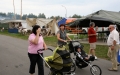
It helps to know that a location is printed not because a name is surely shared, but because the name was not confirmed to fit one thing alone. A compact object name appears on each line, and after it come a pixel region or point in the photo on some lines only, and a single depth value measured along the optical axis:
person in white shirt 3.61
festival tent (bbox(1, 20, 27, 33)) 21.57
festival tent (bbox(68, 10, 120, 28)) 8.25
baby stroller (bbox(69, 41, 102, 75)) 3.46
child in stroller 3.54
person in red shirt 4.82
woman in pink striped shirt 2.70
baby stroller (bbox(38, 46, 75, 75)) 2.78
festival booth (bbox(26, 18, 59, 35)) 14.33
